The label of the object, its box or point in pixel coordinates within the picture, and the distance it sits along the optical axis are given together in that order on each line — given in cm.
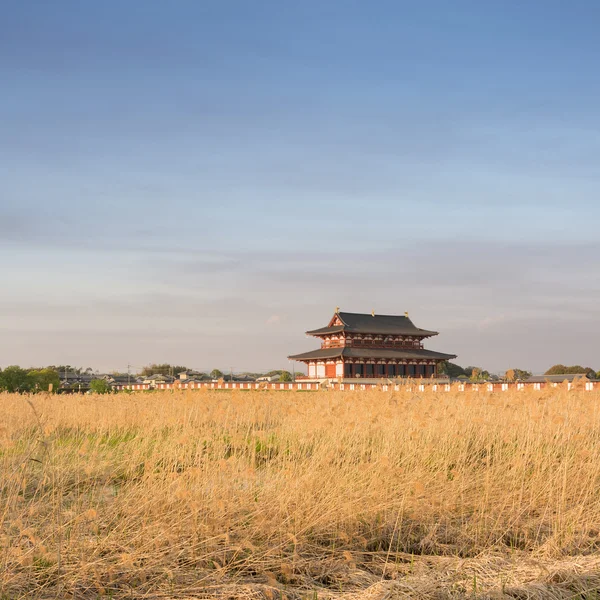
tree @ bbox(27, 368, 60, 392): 4916
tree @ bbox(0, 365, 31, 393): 4651
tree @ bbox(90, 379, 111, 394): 5128
